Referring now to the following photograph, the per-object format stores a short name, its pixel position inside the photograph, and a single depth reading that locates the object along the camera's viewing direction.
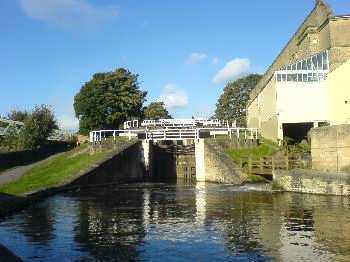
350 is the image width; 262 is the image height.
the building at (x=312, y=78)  43.22
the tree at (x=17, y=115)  79.25
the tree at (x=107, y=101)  72.94
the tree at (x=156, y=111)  101.88
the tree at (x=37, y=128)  57.19
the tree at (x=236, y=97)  95.12
